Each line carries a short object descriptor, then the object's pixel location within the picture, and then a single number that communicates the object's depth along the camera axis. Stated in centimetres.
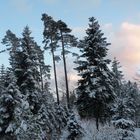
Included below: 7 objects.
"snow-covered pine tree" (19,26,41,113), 1526
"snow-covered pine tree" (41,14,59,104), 2237
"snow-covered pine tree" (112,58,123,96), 2943
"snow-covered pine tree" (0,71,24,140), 1116
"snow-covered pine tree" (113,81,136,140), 1076
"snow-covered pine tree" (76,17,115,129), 1555
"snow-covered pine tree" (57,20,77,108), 2171
